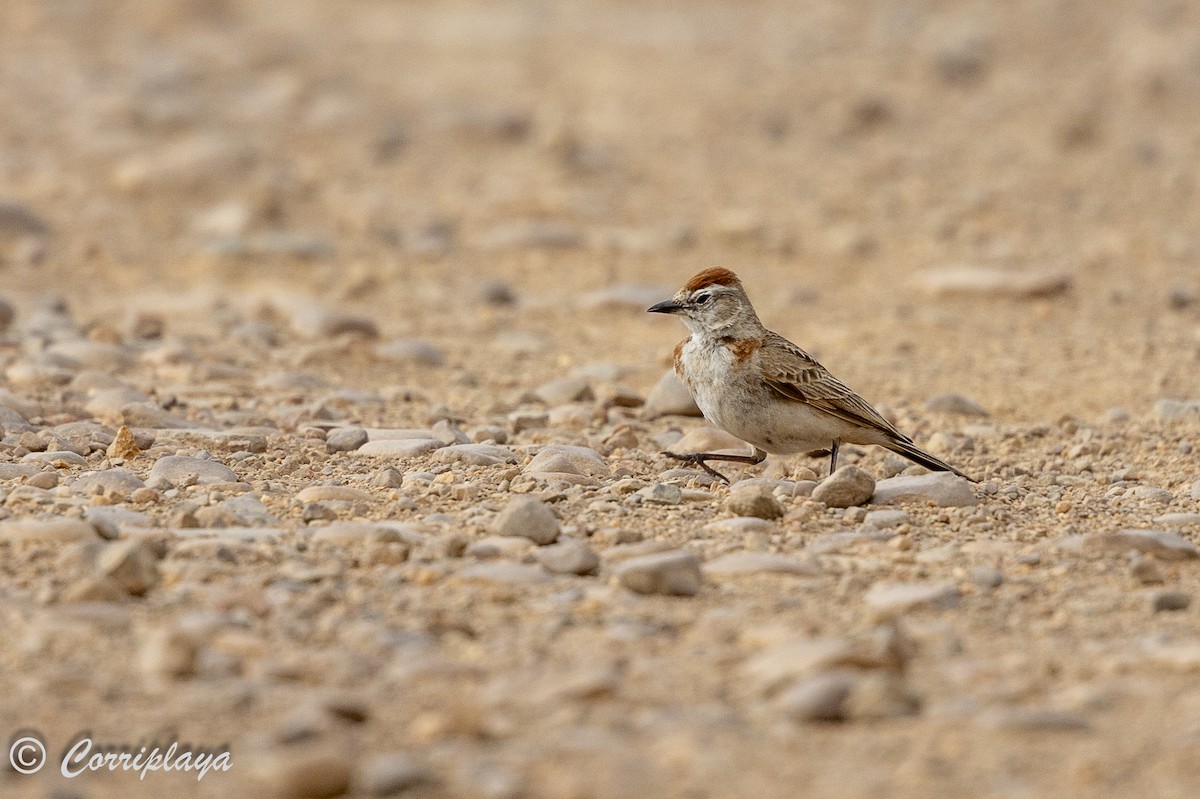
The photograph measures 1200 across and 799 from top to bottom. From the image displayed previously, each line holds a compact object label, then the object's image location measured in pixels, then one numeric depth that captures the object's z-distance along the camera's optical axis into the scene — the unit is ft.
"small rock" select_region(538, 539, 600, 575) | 38.52
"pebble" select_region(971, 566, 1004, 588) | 38.55
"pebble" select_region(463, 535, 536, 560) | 39.32
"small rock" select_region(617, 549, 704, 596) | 37.17
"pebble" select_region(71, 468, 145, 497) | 43.47
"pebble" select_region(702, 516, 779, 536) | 41.91
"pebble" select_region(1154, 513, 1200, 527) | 43.55
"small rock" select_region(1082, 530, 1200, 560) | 40.34
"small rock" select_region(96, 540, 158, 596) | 35.96
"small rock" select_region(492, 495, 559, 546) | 40.42
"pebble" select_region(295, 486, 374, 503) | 43.68
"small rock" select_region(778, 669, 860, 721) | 30.71
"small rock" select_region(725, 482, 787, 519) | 43.01
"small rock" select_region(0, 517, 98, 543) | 38.81
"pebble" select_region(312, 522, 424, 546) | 39.70
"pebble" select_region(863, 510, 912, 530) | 43.27
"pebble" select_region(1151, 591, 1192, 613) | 37.01
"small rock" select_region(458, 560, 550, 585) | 37.45
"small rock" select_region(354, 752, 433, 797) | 28.14
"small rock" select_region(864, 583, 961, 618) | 36.45
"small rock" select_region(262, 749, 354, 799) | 27.86
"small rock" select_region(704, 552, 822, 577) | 38.58
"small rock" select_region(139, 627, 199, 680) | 32.30
